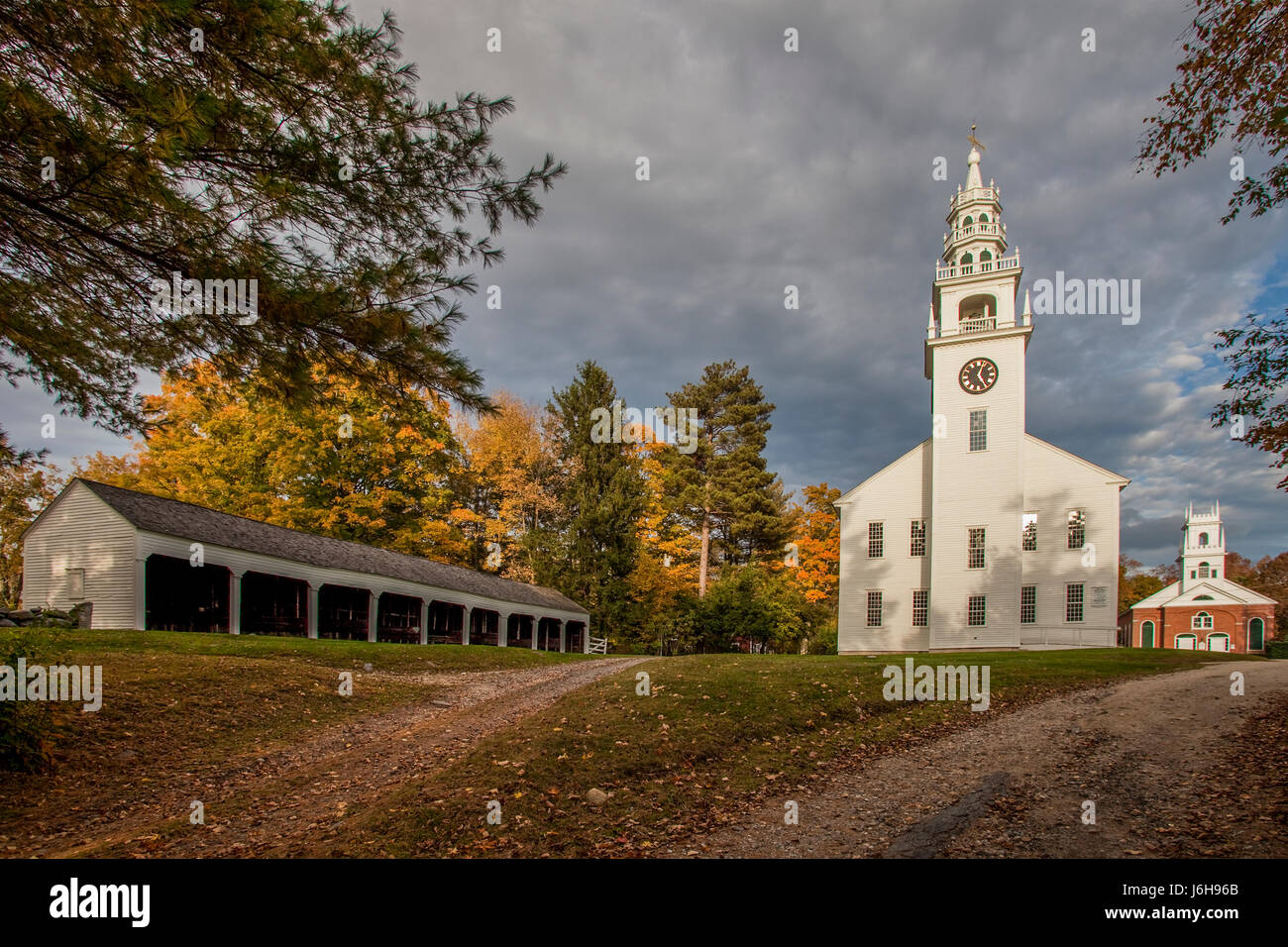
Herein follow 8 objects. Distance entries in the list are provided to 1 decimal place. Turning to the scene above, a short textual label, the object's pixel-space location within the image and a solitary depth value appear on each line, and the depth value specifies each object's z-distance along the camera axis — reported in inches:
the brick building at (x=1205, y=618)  1718.8
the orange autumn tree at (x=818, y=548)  1674.5
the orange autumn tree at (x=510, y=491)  1408.7
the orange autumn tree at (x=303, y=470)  1138.7
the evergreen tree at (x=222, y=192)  191.9
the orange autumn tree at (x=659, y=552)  1349.7
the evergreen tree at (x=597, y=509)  1286.9
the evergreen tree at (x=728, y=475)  1604.3
